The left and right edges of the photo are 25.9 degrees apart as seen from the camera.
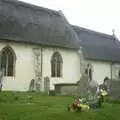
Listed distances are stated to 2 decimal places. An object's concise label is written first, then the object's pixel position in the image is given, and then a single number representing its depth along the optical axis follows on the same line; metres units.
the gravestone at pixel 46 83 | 28.80
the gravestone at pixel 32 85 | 28.55
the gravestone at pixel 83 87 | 19.20
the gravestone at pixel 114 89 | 18.57
